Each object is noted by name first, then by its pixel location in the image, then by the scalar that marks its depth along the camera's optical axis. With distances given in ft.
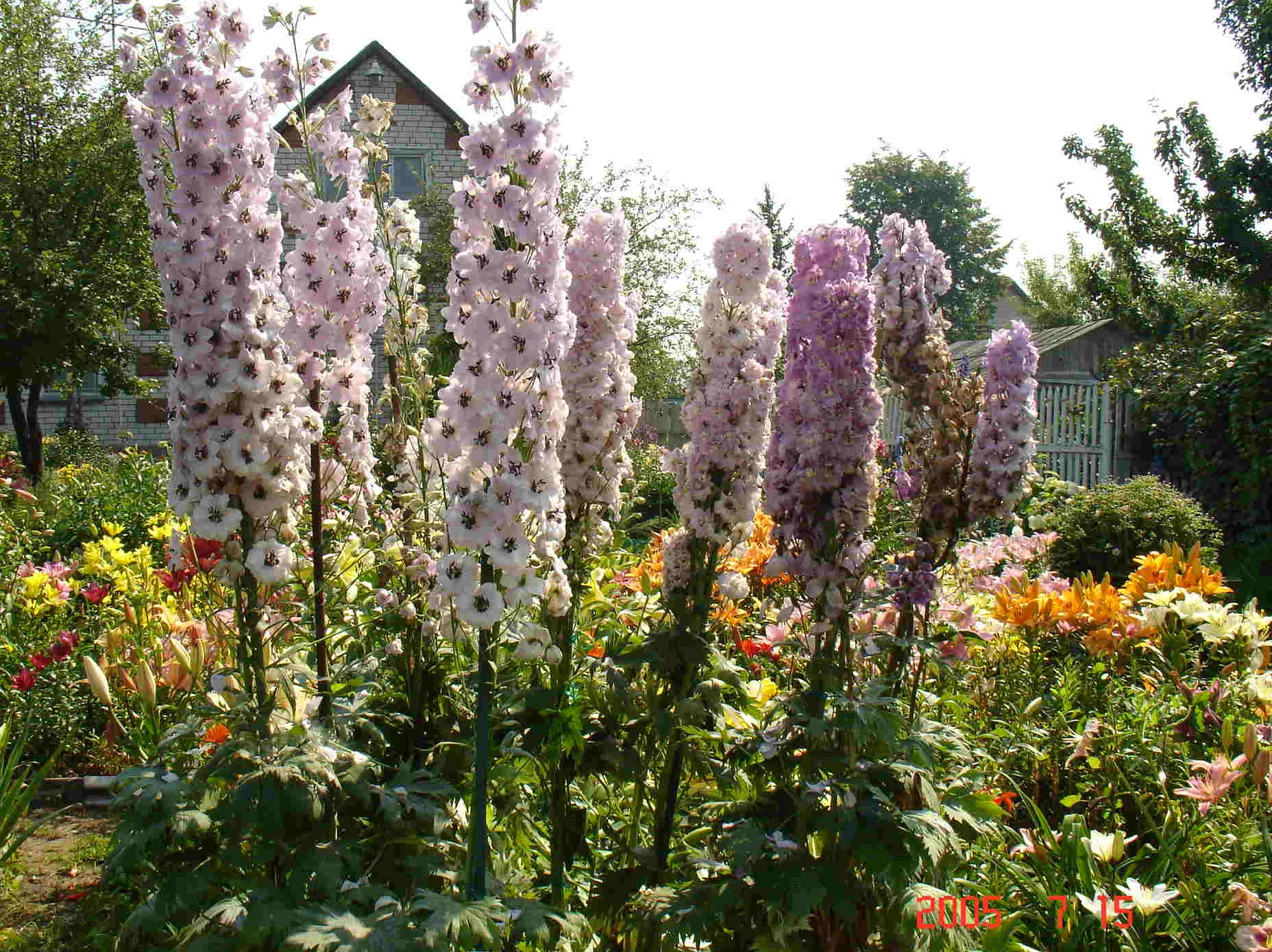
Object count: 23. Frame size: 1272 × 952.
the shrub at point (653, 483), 41.45
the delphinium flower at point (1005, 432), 9.16
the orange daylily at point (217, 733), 9.89
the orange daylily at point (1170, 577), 12.82
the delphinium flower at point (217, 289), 7.13
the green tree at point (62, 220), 48.62
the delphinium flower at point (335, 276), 8.55
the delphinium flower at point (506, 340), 6.79
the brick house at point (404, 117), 63.87
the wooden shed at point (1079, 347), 73.87
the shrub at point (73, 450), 57.26
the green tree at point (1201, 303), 32.73
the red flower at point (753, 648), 13.06
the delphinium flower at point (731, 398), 8.40
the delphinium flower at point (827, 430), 8.12
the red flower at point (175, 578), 13.92
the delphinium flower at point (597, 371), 8.62
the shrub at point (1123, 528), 22.66
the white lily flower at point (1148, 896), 8.10
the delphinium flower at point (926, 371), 9.45
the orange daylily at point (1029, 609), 12.70
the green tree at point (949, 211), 134.51
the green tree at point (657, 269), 66.64
